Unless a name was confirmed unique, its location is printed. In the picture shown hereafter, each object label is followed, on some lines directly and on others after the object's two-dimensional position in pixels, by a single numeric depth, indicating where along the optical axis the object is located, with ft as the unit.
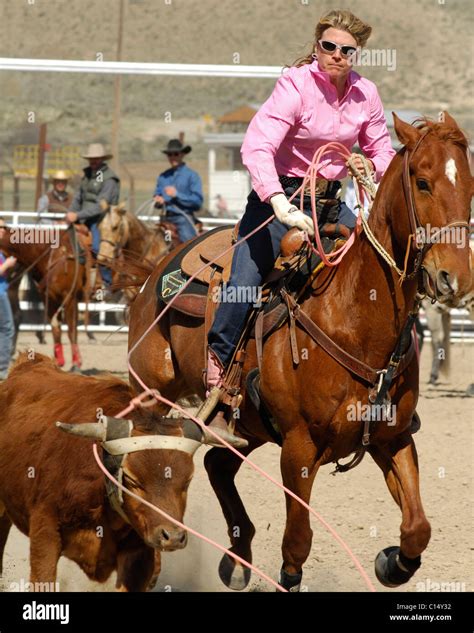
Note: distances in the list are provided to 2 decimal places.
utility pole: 106.63
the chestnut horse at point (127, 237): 43.24
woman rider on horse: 16.24
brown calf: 13.96
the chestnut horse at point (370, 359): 14.62
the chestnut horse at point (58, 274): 42.96
